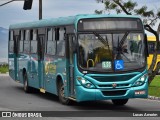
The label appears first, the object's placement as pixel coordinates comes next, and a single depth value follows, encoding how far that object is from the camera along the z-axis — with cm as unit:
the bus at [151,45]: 4666
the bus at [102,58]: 1631
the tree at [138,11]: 2673
